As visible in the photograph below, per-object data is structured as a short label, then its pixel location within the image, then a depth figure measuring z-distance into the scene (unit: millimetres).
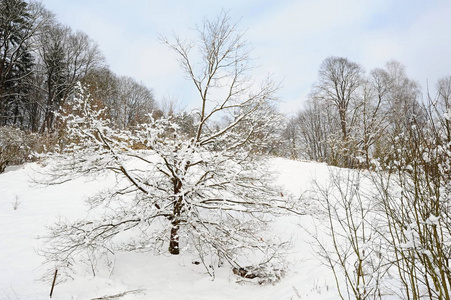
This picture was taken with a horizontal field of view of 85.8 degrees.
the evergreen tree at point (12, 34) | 17234
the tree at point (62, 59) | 21203
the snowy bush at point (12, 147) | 11662
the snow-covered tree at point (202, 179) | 4852
